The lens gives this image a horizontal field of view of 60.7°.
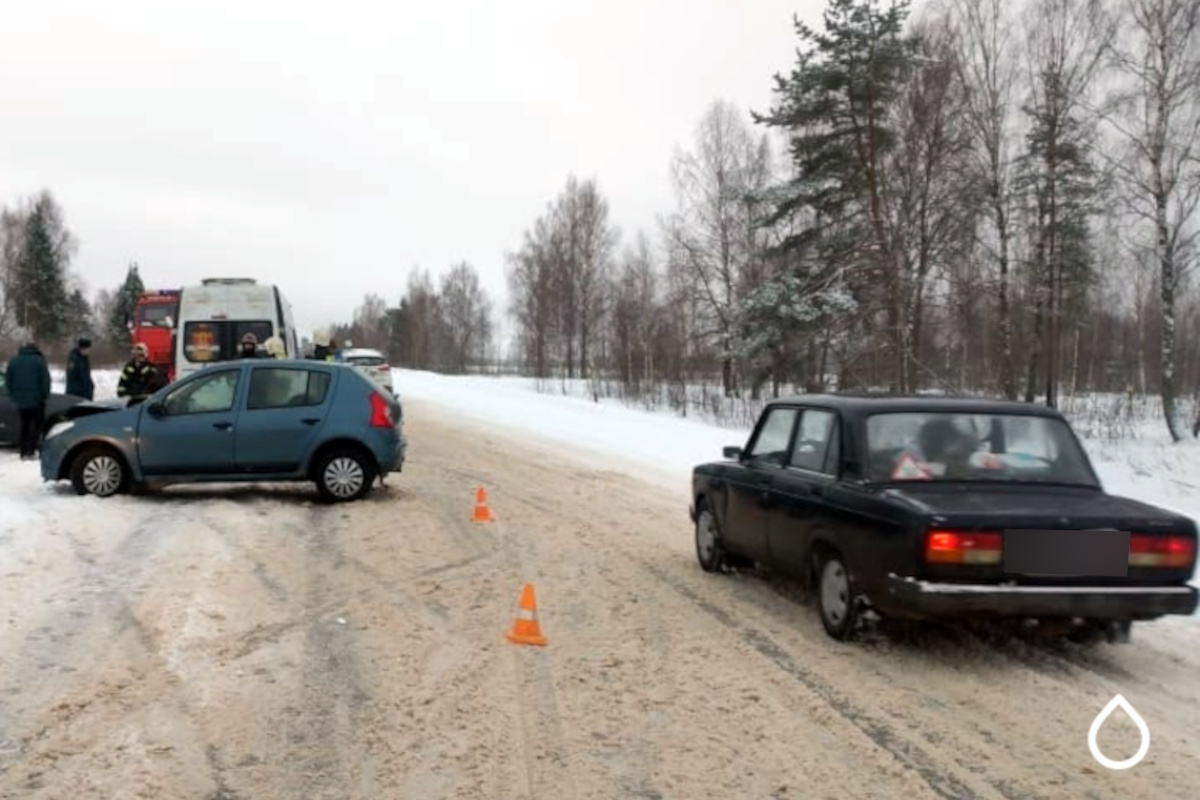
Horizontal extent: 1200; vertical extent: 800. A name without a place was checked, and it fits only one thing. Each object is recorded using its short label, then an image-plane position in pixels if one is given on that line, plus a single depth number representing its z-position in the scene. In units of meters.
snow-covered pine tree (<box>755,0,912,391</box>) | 30.92
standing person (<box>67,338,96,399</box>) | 15.86
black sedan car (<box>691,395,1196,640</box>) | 5.45
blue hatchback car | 11.24
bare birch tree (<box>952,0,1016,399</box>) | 33.34
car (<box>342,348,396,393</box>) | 33.22
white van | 18.34
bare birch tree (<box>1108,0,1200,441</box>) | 26.34
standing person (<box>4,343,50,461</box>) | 14.73
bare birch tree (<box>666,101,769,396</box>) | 49.81
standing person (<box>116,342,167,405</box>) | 14.30
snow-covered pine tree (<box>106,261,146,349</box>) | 88.50
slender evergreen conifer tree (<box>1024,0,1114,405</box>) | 30.31
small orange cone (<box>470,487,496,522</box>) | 10.57
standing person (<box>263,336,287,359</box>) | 15.77
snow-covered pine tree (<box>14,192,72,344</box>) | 77.62
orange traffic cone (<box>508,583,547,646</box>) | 6.13
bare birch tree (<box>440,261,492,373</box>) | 104.69
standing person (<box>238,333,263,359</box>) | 14.99
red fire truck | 25.92
